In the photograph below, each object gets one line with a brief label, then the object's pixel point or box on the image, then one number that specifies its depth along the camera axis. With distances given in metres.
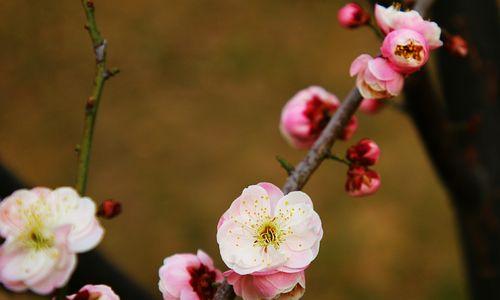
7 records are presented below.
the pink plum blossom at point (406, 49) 0.68
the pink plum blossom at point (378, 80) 0.68
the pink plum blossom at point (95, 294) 0.66
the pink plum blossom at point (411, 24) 0.68
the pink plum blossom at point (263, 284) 0.66
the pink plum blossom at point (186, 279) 0.68
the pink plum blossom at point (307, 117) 0.74
